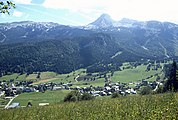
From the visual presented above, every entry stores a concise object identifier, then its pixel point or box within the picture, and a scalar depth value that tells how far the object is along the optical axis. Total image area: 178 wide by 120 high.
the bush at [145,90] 70.93
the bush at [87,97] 71.46
